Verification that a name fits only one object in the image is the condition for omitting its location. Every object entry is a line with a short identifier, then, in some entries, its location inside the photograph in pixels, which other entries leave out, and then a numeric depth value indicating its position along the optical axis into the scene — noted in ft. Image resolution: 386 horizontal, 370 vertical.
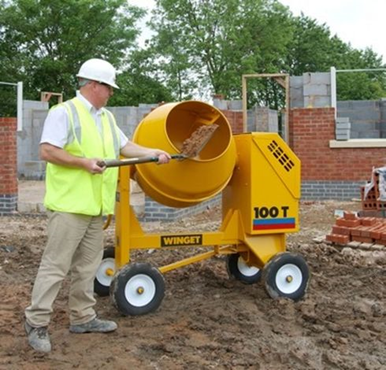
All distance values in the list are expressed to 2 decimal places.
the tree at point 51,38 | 97.81
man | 12.12
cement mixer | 14.64
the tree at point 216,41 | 125.70
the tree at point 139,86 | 104.95
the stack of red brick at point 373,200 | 30.37
